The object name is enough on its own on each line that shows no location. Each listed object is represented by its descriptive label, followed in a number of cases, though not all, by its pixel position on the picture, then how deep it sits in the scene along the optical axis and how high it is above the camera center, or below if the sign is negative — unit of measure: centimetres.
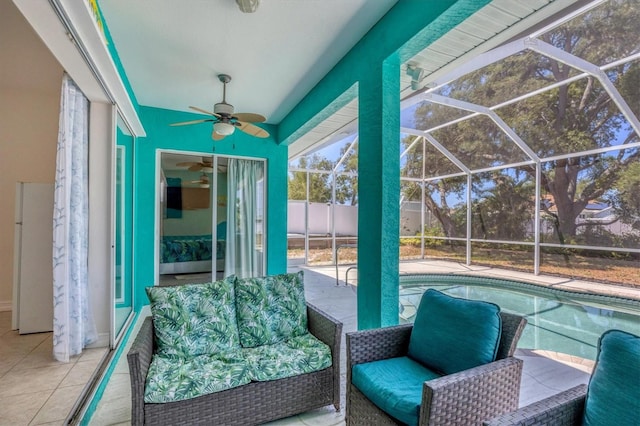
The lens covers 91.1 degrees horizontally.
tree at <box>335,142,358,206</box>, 851 +102
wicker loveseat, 166 -100
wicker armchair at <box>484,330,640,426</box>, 105 -63
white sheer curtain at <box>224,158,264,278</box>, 516 +9
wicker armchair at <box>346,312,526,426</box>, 136 -80
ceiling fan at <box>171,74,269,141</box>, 340 +114
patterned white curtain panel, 256 -8
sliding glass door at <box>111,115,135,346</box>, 322 -7
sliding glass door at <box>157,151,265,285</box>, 484 +9
